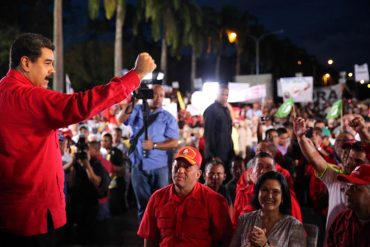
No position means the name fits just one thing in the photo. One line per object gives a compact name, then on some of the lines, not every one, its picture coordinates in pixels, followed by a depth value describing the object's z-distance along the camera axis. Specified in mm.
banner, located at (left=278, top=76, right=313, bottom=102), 15000
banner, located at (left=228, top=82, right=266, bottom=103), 12156
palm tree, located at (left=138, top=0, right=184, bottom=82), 31438
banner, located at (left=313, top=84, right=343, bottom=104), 22922
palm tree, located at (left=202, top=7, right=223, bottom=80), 45094
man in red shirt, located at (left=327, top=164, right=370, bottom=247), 3342
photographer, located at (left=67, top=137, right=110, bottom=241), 7461
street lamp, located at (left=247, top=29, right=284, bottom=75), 51306
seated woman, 3498
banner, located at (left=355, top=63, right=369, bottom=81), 22656
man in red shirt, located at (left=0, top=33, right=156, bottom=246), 2525
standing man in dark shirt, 7223
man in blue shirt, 5828
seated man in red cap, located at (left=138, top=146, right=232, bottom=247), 3809
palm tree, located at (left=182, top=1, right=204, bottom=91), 36781
